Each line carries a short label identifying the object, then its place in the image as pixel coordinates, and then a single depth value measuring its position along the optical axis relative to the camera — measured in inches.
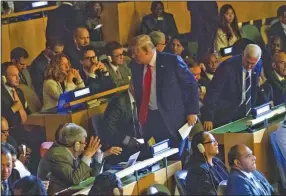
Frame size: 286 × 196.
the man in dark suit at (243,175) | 399.9
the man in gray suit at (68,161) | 386.9
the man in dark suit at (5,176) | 380.2
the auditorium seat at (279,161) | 418.3
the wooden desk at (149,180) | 390.6
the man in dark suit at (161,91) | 405.4
